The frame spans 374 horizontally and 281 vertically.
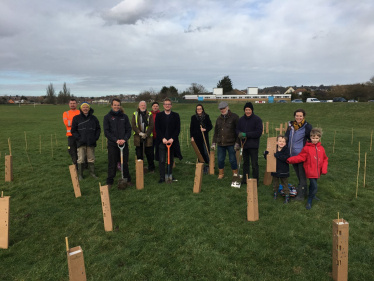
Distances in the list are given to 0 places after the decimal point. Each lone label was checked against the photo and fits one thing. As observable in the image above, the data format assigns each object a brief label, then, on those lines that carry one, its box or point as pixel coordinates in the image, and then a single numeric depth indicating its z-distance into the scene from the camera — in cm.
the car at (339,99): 4660
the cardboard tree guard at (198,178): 547
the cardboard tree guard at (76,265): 227
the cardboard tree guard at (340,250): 265
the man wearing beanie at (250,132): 564
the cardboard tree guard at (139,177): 569
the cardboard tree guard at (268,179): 617
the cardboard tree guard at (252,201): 415
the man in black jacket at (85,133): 645
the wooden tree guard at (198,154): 677
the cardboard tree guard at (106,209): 384
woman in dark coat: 698
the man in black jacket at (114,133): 584
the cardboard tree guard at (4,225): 362
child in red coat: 468
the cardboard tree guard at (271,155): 502
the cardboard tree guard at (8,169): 650
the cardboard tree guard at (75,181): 535
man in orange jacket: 679
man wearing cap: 615
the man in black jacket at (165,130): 620
